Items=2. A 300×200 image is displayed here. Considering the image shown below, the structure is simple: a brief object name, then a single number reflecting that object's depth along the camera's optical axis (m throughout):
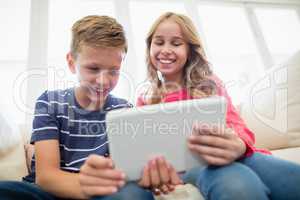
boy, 0.57
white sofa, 1.12
